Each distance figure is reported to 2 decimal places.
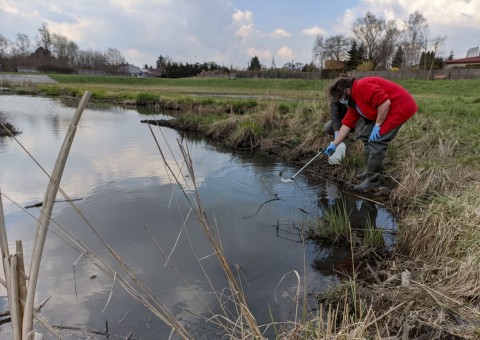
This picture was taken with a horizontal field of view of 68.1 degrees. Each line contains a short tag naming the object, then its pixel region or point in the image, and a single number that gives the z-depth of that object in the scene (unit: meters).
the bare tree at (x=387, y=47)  45.81
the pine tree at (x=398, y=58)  40.71
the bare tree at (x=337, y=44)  47.47
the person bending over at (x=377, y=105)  4.62
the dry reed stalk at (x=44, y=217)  1.09
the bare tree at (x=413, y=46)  37.50
